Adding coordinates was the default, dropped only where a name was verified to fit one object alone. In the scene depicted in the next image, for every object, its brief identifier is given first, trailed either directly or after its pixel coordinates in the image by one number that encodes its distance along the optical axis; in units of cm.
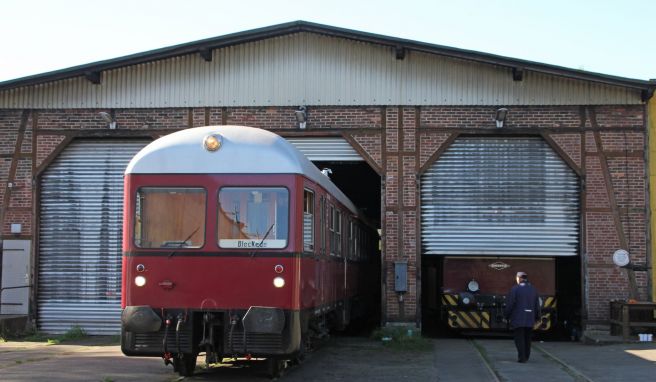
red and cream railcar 877
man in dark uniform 1206
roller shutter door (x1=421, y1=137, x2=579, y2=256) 1606
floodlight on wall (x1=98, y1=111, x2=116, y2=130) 1625
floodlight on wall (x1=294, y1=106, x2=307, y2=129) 1596
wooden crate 1462
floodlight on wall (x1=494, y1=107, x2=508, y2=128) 1575
